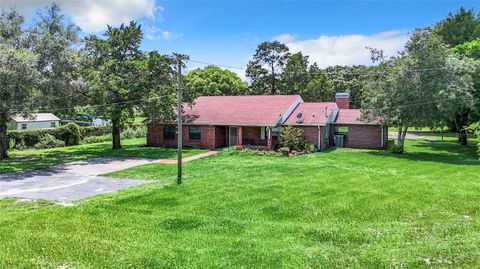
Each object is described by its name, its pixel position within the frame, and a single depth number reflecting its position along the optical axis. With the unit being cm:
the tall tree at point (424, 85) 2414
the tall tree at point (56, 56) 2408
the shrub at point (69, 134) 3697
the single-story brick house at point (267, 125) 2969
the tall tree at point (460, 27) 5491
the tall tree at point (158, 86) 2867
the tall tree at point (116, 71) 2768
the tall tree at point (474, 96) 2788
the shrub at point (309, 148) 2788
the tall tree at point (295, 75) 5581
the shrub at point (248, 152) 2708
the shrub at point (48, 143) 3453
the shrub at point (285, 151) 2700
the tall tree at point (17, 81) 2097
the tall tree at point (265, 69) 5731
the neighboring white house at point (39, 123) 4494
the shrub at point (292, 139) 2784
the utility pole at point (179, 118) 1590
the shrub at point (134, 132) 4494
